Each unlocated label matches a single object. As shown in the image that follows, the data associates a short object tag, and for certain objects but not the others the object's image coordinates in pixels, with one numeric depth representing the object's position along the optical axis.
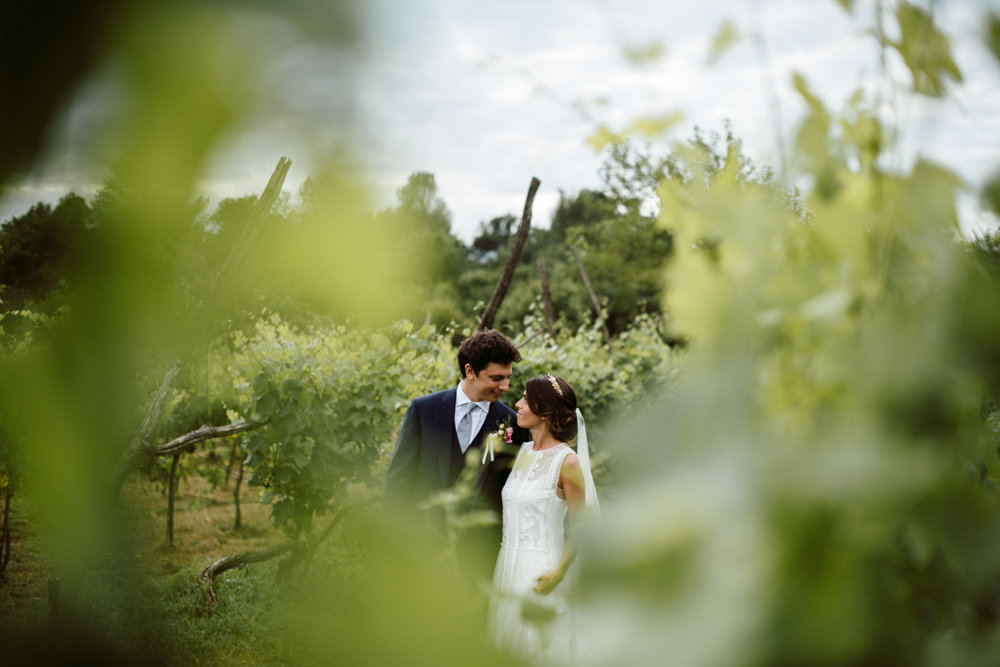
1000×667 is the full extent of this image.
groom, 3.77
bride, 3.83
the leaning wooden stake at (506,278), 6.62
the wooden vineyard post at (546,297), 11.73
